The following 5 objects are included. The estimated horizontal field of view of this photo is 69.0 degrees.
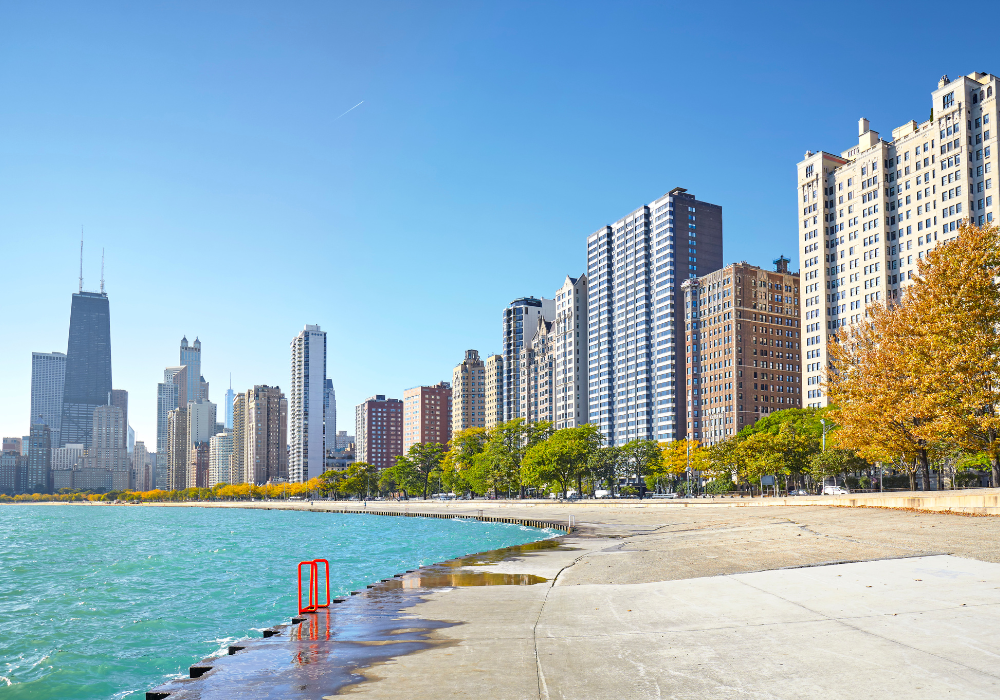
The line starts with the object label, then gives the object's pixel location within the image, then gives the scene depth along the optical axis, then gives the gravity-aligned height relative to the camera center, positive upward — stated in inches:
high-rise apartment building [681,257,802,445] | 7559.1 +558.7
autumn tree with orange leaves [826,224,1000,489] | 1620.3 +116.3
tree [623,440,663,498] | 5807.1 -307.6
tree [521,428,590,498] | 5039.4 -276.3
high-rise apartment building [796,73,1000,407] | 5659.5 +1820.8
